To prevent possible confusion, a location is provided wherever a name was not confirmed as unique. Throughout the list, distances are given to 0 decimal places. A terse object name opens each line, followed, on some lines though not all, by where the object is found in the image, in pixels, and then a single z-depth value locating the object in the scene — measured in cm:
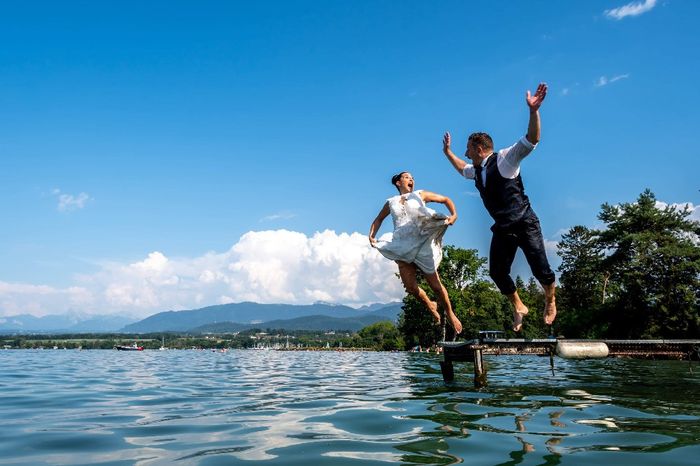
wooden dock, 830
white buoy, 807
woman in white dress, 839
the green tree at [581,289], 5972
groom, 725
